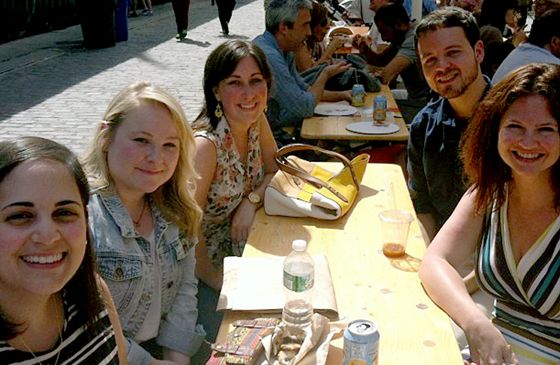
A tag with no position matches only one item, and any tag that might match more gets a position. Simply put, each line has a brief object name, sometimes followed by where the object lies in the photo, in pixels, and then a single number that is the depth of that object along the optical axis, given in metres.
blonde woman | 2.34
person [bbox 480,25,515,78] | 5.54
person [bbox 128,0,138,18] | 18.64
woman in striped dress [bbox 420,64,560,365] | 2.35
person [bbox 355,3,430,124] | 6.10
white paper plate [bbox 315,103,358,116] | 5.01
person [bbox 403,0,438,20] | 8.77
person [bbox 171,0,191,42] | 13.99
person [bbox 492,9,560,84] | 4.34
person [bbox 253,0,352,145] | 4.74
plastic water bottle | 2.06
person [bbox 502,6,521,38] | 8.70
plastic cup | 2.65
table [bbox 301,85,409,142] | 4.42
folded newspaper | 2.21
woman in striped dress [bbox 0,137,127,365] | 1.65
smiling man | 3.51
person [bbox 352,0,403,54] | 7.27
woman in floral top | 3.11
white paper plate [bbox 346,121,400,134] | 4.48
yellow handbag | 2.96
